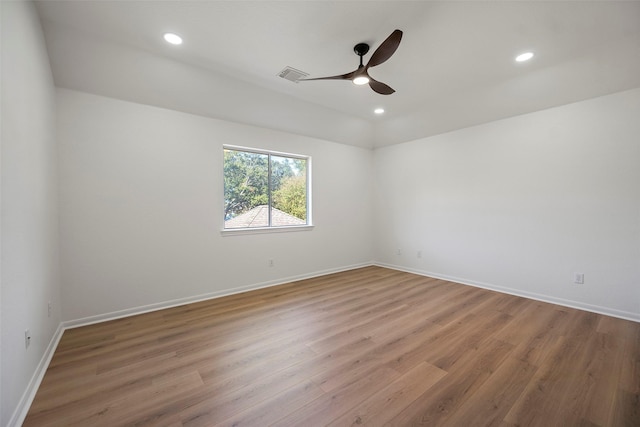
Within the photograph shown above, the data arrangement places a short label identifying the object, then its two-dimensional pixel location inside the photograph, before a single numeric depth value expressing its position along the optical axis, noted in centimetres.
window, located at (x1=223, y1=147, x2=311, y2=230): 383
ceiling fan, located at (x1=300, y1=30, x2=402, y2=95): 202
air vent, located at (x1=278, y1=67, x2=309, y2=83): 297
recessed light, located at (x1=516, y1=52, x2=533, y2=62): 265
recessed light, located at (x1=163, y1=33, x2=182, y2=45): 236
